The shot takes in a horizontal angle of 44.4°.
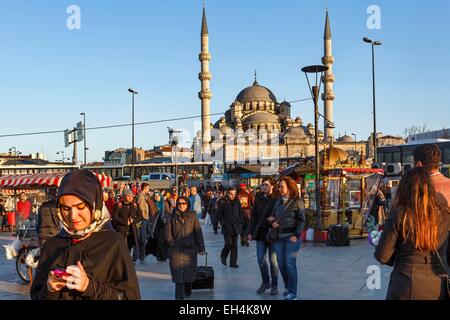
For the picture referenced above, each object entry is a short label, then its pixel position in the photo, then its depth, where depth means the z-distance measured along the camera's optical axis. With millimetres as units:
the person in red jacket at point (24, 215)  10622
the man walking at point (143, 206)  12212
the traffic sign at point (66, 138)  25270
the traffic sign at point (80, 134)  25414
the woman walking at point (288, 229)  7426
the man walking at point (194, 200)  19062
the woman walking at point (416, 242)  3406
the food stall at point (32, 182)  16422
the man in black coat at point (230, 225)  10781
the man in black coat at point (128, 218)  10805
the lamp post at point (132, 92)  38975
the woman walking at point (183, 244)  7477
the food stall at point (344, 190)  15875
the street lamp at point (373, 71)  30891
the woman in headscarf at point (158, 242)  11398
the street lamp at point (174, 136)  35094
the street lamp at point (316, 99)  15133
